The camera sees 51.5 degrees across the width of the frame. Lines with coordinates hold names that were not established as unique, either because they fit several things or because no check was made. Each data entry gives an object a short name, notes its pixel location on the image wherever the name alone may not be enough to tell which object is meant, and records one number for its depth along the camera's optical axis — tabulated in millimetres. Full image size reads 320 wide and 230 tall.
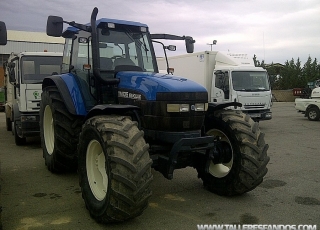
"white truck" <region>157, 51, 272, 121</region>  12039
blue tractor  3531
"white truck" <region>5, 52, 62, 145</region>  8117
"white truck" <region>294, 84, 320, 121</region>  15578
